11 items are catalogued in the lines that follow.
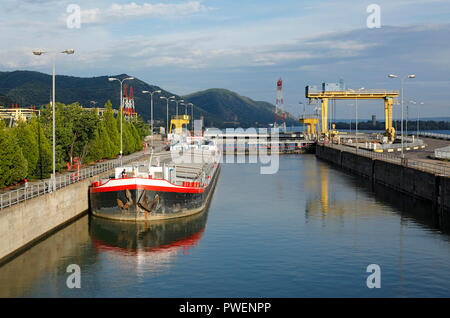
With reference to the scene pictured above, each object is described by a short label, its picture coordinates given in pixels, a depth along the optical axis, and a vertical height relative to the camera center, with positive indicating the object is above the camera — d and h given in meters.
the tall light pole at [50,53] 36.24 +5.87
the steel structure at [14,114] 121.65 +5.96
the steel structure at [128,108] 160.81 +9.21
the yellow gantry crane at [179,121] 153.32 +4.75
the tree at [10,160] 41.00 -1.89
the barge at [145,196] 40.91 -4.91
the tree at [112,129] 82.75 +1.23
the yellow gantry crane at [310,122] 159.12 +4.34
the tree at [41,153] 49.53 -1.62
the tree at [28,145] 47.97 -0.76
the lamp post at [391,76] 58.66 +6.82
